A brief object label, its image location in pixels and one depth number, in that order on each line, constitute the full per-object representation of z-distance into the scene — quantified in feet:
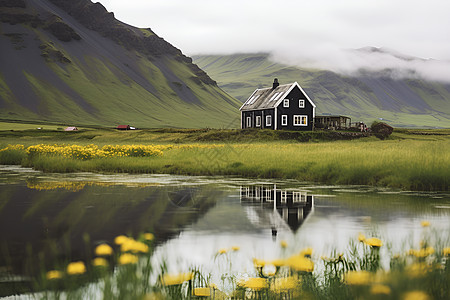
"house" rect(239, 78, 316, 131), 255.09
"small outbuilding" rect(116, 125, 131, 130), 407.05
